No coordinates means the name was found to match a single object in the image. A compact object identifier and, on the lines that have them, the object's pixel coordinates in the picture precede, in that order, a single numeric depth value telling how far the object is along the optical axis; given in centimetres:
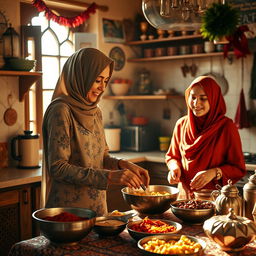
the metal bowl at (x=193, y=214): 215
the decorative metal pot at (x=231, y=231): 179
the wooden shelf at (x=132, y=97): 473
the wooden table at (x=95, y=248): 180
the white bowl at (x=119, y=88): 488
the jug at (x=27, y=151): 378
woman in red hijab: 292
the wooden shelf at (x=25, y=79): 362
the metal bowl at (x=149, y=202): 228
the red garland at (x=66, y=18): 404
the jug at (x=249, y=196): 214
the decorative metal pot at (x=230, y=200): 208
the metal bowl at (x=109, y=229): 195
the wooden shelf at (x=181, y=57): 448
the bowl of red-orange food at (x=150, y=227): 190
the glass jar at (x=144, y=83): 507
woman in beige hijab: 217
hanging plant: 286
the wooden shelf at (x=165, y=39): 460
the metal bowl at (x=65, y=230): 181
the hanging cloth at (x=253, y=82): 436
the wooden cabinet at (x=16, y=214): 328
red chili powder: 189
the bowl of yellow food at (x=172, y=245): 167
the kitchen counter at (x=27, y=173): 330
